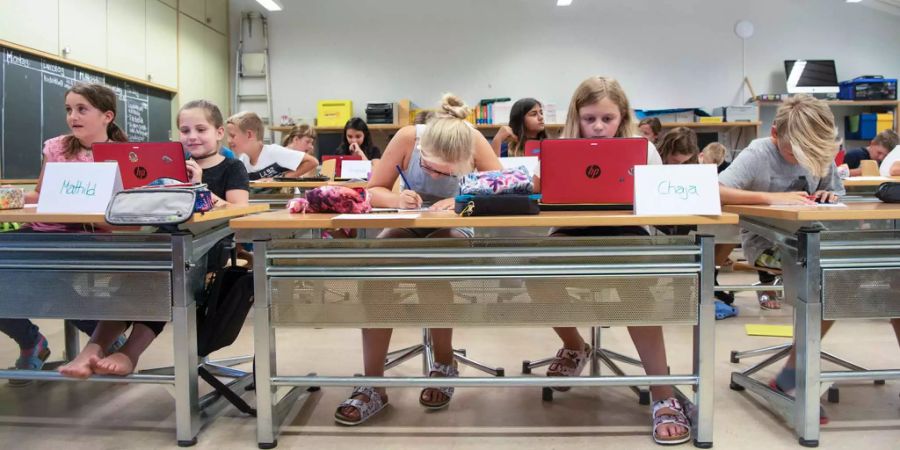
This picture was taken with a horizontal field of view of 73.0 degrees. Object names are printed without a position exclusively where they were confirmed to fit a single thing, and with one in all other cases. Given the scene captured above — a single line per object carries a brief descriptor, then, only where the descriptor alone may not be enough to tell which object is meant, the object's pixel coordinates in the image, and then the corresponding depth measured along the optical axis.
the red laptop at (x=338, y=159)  3.91
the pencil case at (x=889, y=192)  1.71
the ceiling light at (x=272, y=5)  5.97
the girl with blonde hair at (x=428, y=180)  1.75
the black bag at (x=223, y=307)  1.68
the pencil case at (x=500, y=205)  1.43
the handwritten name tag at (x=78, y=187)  1.54
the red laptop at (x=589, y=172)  1.51
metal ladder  6.58
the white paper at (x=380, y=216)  1.37
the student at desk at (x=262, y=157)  3.59
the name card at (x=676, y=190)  1.44
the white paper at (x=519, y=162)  2.31
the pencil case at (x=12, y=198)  1.66
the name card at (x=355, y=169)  3.71
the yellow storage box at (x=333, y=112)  6.25
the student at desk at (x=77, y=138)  2.02
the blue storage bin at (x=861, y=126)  6.06
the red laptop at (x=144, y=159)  1.72
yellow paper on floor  2.81
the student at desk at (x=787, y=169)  1.80
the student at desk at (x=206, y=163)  1.79
